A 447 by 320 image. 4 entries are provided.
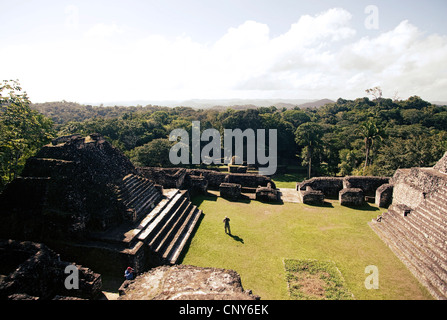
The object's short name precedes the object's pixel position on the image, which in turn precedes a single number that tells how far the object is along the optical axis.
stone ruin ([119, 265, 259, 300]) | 5.31
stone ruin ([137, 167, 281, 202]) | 15.31
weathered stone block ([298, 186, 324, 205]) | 14.88
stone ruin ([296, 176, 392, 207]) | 14.38
